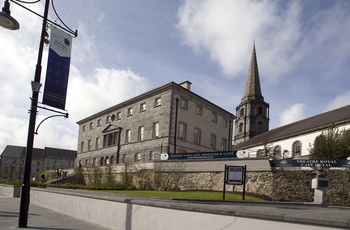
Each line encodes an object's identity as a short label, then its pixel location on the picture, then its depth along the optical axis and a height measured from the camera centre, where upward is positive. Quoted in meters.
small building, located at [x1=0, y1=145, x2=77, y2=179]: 130.00 -3.70
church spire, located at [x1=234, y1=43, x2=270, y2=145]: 82.38 +13.01
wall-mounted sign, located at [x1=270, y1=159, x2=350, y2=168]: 23.36 +0.14
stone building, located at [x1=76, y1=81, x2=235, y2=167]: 42.47 +4.29
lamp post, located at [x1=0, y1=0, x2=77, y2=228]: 9.95 +0.86
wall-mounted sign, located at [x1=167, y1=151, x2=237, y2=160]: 28.37 +0.29
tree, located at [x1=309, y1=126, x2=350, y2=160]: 28.97 +1.75
